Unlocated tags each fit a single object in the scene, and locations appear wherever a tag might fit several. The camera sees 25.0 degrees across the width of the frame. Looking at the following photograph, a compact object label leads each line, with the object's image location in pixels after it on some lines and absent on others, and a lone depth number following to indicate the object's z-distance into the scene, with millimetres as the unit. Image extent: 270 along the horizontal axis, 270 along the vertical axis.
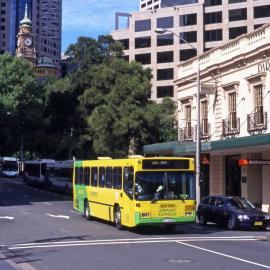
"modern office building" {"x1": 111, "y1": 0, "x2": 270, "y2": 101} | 88562
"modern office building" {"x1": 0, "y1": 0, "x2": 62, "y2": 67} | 186000
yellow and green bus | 20922
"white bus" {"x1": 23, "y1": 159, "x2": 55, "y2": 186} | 61469
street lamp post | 30200
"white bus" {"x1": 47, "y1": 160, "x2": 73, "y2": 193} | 51656
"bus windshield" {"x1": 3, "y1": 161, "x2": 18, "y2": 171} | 91100
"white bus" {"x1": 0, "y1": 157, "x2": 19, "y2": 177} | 90038
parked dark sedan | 23531
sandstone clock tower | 161125
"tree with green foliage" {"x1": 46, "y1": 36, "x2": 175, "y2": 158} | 44469
